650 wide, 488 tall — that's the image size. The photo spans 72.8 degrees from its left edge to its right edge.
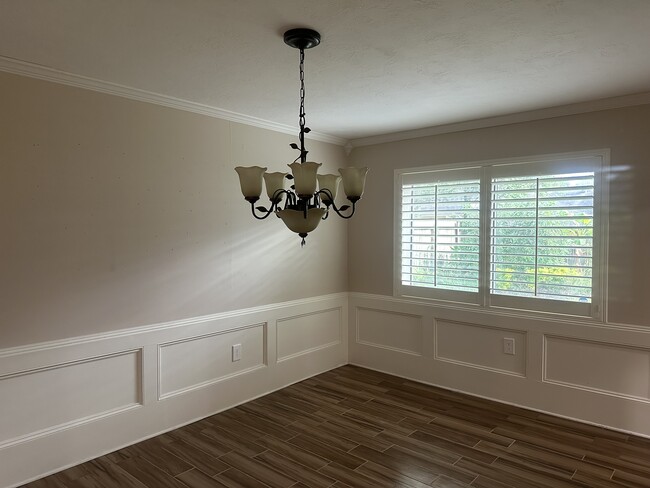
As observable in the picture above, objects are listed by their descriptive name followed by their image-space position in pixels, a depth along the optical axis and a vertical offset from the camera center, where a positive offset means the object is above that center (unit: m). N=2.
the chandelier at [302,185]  2.15 +0.26
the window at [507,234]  3.52 +0.02
